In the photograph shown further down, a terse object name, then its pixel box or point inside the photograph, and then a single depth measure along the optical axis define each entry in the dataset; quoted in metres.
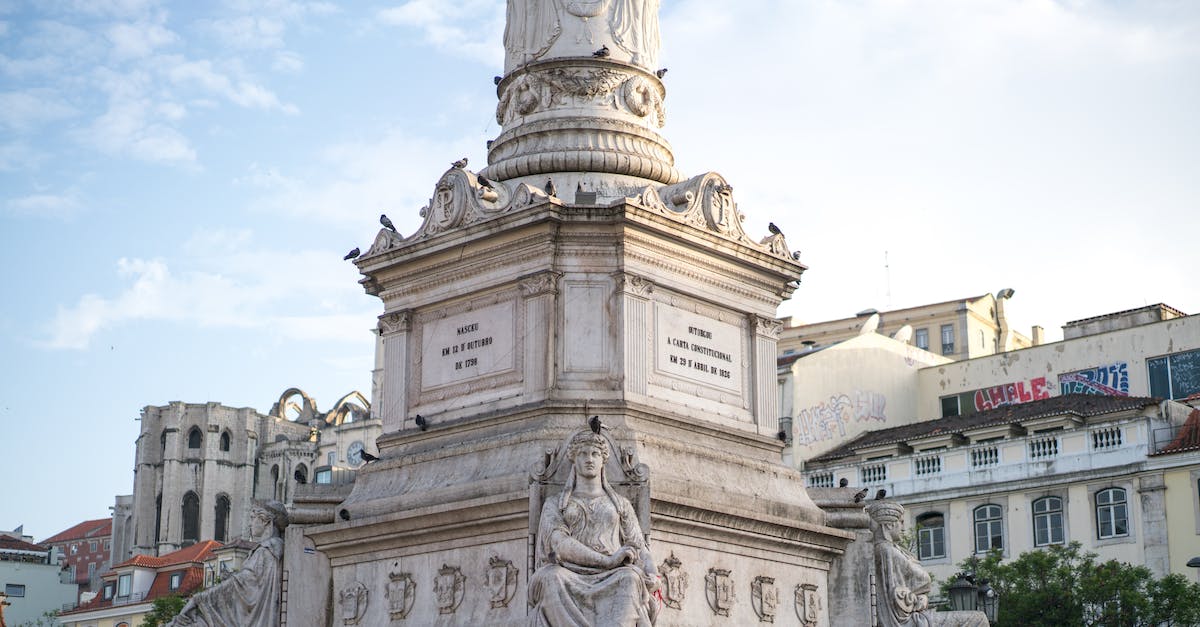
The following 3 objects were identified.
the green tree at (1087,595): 40.78
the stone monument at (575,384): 20.25
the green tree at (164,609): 61.44
